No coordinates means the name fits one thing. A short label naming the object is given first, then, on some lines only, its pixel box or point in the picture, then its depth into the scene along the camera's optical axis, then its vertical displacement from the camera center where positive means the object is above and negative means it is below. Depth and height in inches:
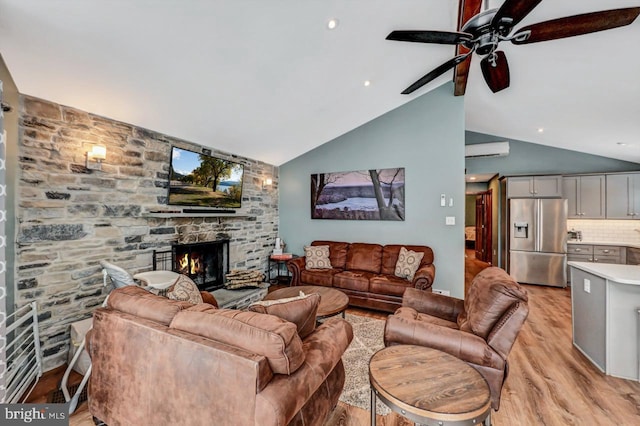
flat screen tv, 135.5 +19.3
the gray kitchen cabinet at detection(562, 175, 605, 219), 205.3 +17.4
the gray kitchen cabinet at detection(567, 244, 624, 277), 195.8 -26.0
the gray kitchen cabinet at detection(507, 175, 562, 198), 213.0 +24.9
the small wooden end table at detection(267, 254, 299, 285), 198.4 -40.6
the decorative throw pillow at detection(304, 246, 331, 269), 177.8 -27.0
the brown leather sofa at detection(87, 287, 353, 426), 48.2 -29.9
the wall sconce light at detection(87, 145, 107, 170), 103.3 +22.3
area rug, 80.2 -53.1
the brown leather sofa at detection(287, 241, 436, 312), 145.9 -34.4
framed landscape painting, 181.6 +15.3
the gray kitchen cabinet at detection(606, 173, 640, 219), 196.5 +16.3
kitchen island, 90.8 -35.3
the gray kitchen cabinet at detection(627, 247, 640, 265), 183.2 -25.6
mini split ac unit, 207.8 +52.1
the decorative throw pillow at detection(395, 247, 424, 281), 153.3 -26.7
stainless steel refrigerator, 206.5 -17.8
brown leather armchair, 69.8 -31.0
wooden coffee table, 104.9 -35.1
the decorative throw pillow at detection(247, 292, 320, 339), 61.1 -21.3
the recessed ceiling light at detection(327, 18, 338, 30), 99.9 +71.5
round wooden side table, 46.8 -32.7
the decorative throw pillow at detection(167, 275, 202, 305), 79.8 -22.8
